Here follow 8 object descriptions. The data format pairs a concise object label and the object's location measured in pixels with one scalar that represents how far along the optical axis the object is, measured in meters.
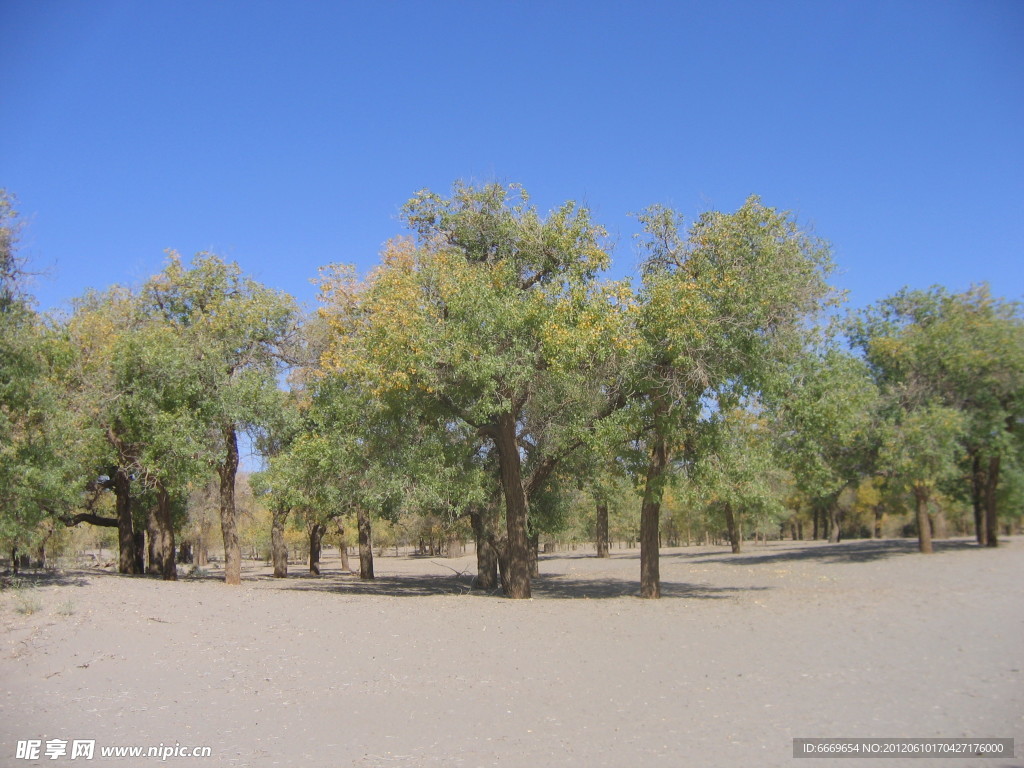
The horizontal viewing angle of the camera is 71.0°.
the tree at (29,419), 14.87
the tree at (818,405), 15.95
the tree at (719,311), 15.12
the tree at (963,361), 26.03
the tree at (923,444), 25.16
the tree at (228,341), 20.75
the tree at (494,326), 14.93
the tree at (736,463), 15.53
